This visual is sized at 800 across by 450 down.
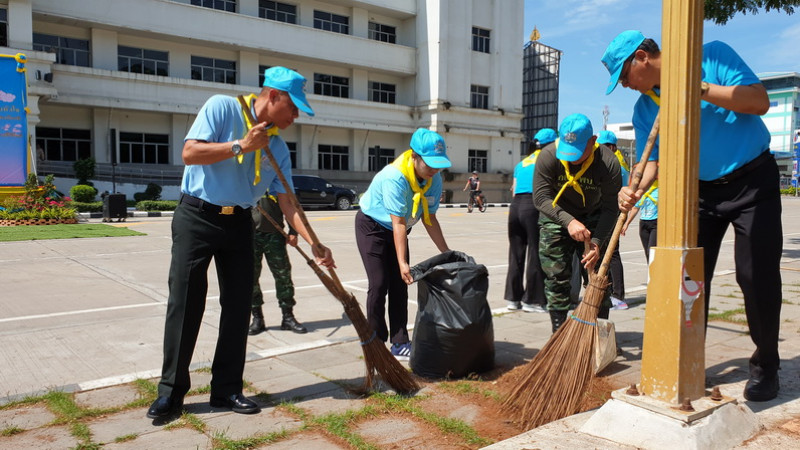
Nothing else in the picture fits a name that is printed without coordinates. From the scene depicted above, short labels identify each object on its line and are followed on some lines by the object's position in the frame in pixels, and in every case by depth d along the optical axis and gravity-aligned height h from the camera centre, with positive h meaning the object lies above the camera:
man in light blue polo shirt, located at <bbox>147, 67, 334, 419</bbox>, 3.26 -0.13
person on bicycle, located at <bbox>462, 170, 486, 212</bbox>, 25.43 -0.05
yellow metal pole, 2.67 -0.16
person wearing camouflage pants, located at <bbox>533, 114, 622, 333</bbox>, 4.16 -0.03
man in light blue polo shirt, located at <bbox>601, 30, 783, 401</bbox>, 3.08 +0.06
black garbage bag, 3.92 -0.83
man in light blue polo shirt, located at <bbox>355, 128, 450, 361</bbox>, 4.17 -0.21
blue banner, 16.05 +1.78
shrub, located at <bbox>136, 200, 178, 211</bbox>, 22.64 -0.53
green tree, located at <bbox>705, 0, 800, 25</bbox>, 8.75 +2.62
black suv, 25.23 -0.08
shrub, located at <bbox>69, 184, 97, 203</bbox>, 21.78 -0.10
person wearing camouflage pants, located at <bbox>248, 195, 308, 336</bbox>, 5.30 -0.61
